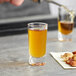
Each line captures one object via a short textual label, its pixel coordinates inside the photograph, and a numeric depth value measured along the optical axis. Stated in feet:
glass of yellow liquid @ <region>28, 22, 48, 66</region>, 2.49
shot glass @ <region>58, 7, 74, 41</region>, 3.39
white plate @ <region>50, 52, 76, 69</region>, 2.43
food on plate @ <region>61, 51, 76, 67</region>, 2.42
